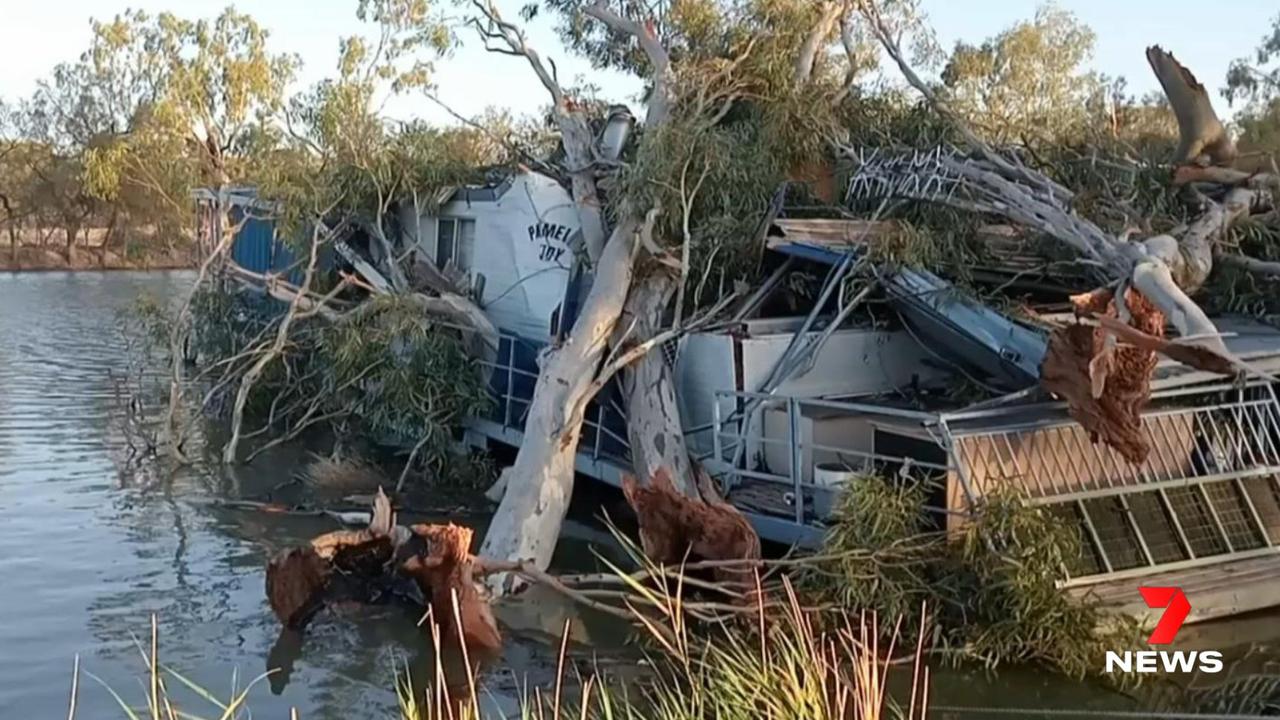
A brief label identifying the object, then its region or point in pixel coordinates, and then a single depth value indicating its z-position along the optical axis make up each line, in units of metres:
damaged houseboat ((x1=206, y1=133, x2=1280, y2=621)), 9.91
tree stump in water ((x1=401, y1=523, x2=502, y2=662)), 9.61
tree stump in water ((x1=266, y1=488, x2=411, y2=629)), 10.08
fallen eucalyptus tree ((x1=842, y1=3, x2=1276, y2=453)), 9.12
